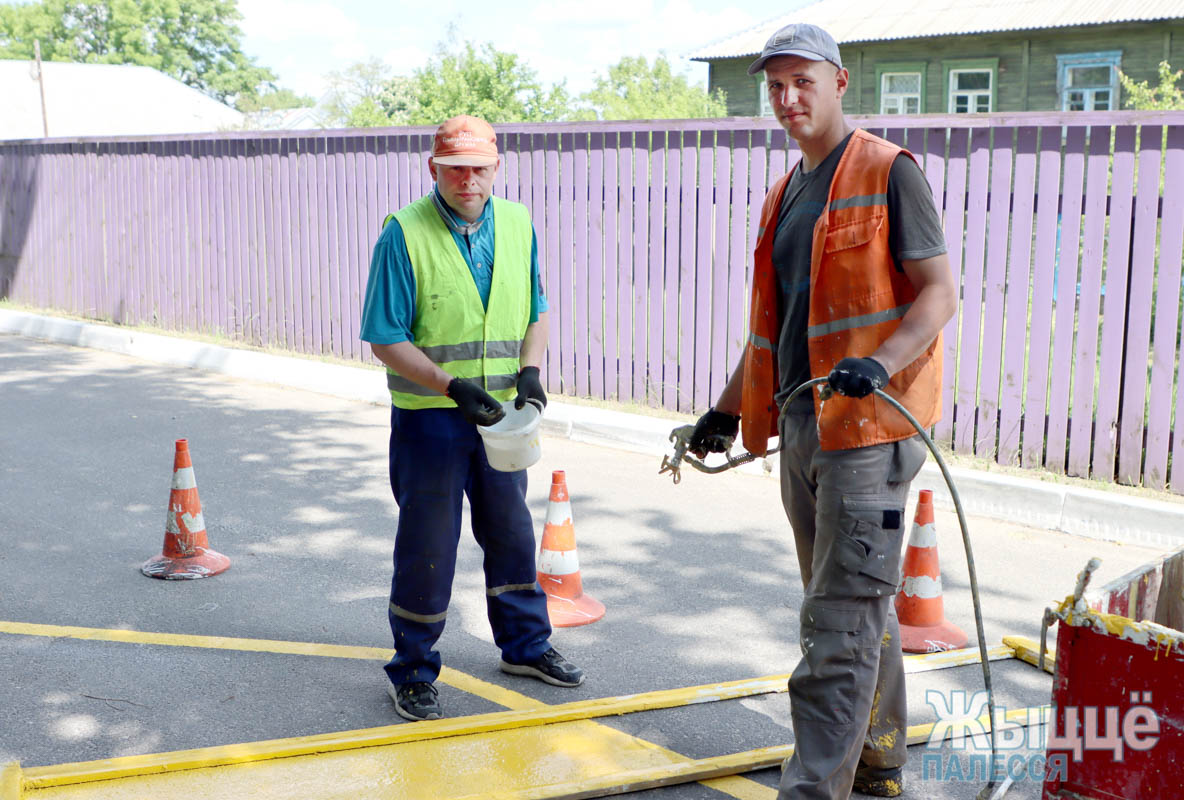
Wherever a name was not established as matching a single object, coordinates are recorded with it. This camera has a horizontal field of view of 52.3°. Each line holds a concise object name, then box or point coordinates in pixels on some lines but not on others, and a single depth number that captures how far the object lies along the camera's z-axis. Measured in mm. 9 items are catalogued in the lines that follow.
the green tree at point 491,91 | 21047
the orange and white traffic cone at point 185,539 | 5879
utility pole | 50722
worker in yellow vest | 4051
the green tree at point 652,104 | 26688
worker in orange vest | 3201
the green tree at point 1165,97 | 13354
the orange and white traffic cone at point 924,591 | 5125
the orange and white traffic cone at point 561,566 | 5473
